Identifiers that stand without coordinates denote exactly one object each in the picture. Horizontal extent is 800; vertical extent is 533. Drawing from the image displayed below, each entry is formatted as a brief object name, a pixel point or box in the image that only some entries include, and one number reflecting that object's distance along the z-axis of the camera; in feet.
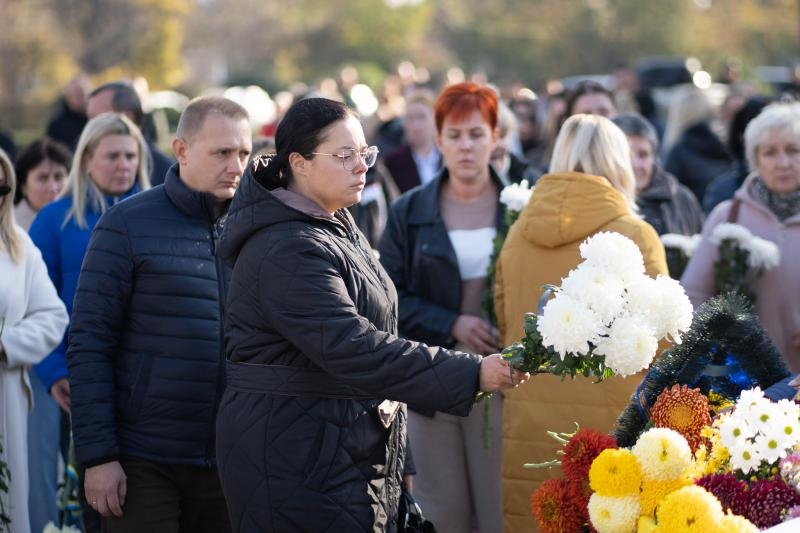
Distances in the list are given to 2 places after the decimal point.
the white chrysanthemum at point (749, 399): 19.73
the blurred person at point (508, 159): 39.47
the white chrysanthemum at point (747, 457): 19.14
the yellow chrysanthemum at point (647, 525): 18.71
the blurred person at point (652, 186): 40.13
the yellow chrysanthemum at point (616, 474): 19.15
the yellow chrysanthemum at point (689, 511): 17.59
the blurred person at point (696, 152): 59.03
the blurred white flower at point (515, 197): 32.21
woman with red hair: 32.48
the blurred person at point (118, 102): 45.14
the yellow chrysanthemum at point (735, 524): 17.55
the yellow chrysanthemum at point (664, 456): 19.09
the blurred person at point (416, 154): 57.50
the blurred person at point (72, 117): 62.67
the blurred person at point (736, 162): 47.84
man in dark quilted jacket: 26.59
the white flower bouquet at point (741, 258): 33.61
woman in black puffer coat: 21.20
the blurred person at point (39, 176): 43.45
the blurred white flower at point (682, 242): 37.25
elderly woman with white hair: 34.03
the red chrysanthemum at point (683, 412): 20.67
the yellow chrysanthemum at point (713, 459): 19.77
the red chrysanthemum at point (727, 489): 18.67
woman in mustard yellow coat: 29.07
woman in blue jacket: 34.03
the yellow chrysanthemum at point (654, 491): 19.06
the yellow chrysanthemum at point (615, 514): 19.04
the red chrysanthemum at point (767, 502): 18.55
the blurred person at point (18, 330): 30.71
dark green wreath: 22.24
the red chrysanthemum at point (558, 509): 20.19
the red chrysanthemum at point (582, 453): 20.30
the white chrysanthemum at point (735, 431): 19.37
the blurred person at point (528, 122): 73.96
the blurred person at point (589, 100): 44.20
